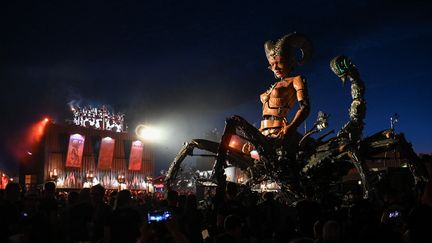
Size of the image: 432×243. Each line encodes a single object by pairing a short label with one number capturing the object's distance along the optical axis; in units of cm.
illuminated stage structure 4054
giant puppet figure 1011
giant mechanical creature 906
